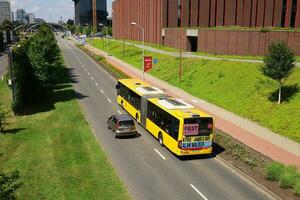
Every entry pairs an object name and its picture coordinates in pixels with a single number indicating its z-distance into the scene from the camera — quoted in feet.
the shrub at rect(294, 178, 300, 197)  66.11
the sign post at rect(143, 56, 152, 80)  182.10
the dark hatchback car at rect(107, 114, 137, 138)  99.30
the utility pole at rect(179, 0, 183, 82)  184.14
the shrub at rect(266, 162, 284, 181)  72.28
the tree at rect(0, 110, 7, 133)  108.72
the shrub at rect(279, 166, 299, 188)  68.90
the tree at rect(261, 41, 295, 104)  112.27
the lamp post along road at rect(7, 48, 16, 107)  130.21
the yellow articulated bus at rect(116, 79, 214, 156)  83.46
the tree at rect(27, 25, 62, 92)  144.97
